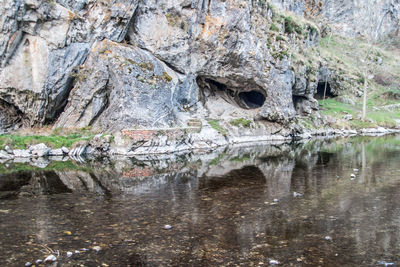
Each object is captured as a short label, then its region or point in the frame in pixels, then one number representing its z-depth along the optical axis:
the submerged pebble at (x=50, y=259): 8.72
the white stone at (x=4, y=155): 27.36
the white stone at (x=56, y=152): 28.72
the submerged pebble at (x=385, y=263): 8.33
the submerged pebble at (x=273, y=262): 8.52
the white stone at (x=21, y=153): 27.97
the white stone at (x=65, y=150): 28.89
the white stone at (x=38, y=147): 28.52
